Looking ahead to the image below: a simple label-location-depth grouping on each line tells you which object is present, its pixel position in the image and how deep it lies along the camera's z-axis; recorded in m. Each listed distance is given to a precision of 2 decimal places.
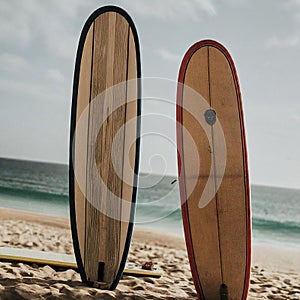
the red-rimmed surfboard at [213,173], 2.95
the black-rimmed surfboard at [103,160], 2.97
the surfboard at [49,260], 3.51
